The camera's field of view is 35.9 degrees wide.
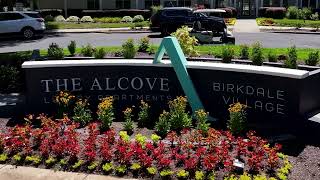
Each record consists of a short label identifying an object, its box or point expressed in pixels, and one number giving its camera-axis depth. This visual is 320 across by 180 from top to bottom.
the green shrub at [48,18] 41.66
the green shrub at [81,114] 10.34
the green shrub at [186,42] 13.65
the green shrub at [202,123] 9.41
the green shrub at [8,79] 13.19
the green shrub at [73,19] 41.74
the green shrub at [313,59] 12.88
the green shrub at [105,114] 9.93
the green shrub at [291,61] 11.83
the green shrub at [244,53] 14.51
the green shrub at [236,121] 9.45
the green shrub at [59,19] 41.86
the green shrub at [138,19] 41.76
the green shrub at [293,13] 43.80
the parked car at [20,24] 29.09
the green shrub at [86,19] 41.53
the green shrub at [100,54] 14.09
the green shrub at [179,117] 9.78
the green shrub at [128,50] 13.99
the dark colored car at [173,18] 31.33
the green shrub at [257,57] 12.56
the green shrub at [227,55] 13.27
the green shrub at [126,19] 41.72
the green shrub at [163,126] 9.56
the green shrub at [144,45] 16.86
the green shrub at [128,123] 9.80
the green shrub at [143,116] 10.27
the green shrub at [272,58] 13.72
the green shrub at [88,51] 14.97
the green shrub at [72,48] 15.55
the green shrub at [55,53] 14.22
